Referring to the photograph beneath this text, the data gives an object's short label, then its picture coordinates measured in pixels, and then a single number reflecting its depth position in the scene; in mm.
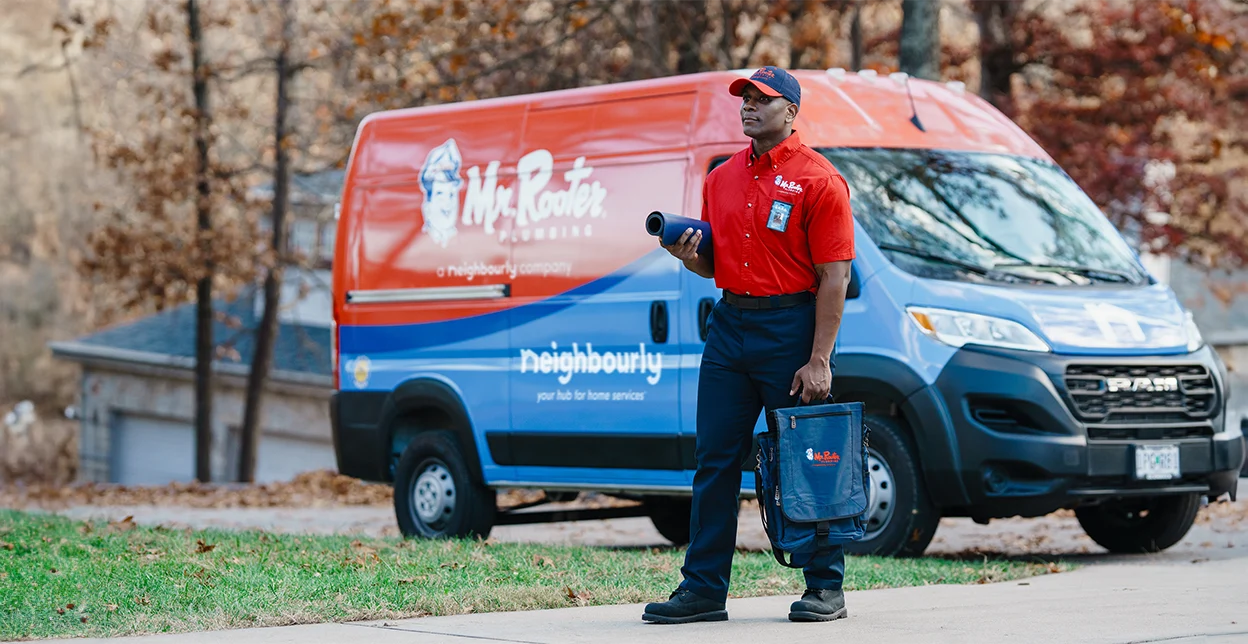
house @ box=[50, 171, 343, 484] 33188
